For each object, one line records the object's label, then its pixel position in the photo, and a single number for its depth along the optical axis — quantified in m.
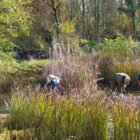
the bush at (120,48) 6.61
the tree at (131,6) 14.11
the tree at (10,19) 4.86
